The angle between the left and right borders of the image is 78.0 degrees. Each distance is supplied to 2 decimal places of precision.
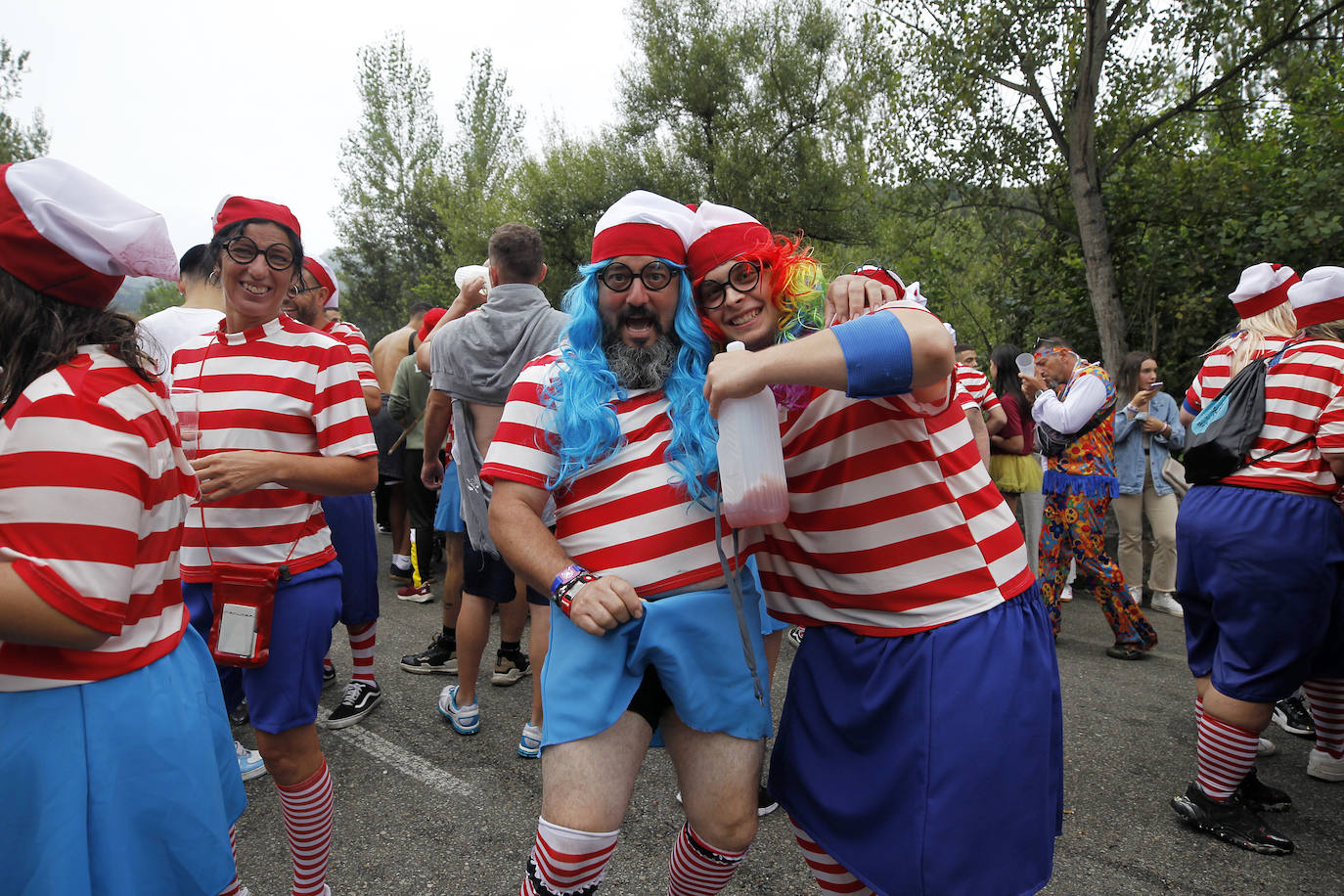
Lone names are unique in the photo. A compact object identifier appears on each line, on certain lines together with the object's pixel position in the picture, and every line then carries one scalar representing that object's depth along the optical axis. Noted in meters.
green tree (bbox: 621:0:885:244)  17.28
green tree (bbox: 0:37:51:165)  21.06
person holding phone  6.37
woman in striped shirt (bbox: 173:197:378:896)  2.23
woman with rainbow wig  1.56
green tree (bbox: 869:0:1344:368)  8.44
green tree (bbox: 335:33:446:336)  28.75
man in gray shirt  3.61
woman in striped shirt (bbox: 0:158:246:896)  1.28
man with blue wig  1.62
